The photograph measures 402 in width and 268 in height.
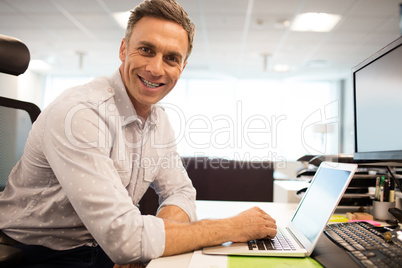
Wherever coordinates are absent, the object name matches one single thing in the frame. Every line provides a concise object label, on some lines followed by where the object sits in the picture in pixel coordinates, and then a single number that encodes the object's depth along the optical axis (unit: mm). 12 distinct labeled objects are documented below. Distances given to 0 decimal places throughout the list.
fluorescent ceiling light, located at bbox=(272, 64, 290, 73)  6348
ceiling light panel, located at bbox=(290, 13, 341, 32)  3997
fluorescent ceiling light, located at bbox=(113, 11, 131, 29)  4122
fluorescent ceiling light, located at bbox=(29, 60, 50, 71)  6608
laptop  734
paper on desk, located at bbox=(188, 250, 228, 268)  677
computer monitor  892
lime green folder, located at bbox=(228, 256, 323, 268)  680
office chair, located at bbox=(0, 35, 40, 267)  976
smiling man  727
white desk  1231
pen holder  1150
